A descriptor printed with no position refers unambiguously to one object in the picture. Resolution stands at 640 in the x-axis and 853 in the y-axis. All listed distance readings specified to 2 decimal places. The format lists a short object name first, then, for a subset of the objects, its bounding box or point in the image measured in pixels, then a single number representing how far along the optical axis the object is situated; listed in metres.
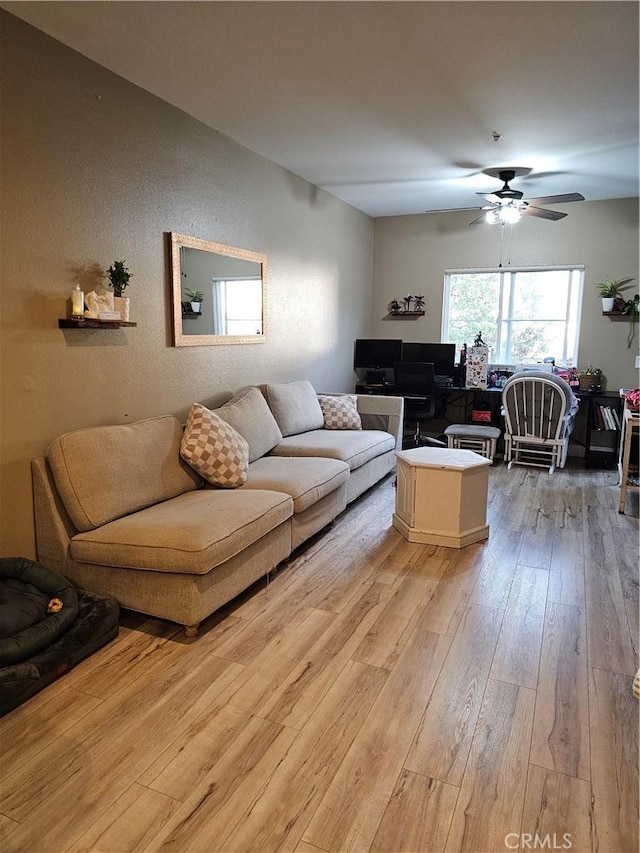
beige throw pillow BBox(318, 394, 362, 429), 4.90
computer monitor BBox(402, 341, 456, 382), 6.12
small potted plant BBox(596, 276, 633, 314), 5.58
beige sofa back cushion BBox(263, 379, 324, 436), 4.34
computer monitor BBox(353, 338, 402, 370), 6.31
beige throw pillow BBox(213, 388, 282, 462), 3.66
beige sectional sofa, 2.37
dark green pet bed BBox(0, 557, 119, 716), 1.99
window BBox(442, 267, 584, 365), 5.94
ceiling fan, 4.57
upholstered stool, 5.40
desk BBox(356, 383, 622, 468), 5.48
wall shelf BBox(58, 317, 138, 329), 2.68
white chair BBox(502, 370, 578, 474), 4.95
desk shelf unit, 5.34
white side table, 3.35
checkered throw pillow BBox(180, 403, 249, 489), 3.05
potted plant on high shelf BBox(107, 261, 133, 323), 2.90
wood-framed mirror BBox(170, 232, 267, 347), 3.51
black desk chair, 5.69
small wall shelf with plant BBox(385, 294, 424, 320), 6.56
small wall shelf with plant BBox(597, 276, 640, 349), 5.52
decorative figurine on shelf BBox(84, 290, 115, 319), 2.73
